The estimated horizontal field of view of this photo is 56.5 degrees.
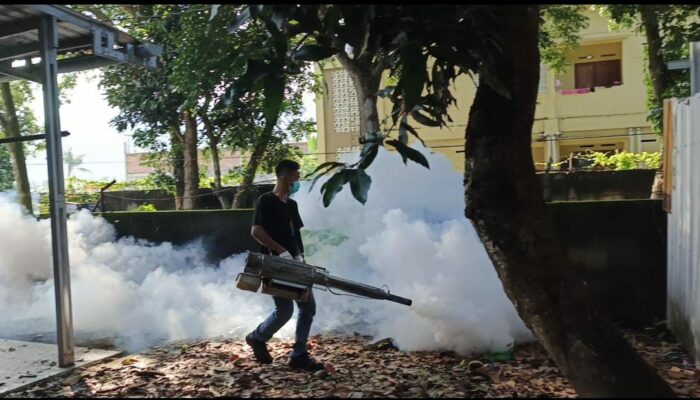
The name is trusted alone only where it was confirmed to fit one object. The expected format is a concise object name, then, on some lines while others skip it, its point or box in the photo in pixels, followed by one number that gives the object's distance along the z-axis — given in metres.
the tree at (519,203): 3.32
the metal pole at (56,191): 5.47
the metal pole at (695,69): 5.53
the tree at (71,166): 31.06
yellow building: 18.77
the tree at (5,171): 11.58
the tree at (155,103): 10.74
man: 5.21
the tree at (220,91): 8.24
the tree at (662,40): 8.46
